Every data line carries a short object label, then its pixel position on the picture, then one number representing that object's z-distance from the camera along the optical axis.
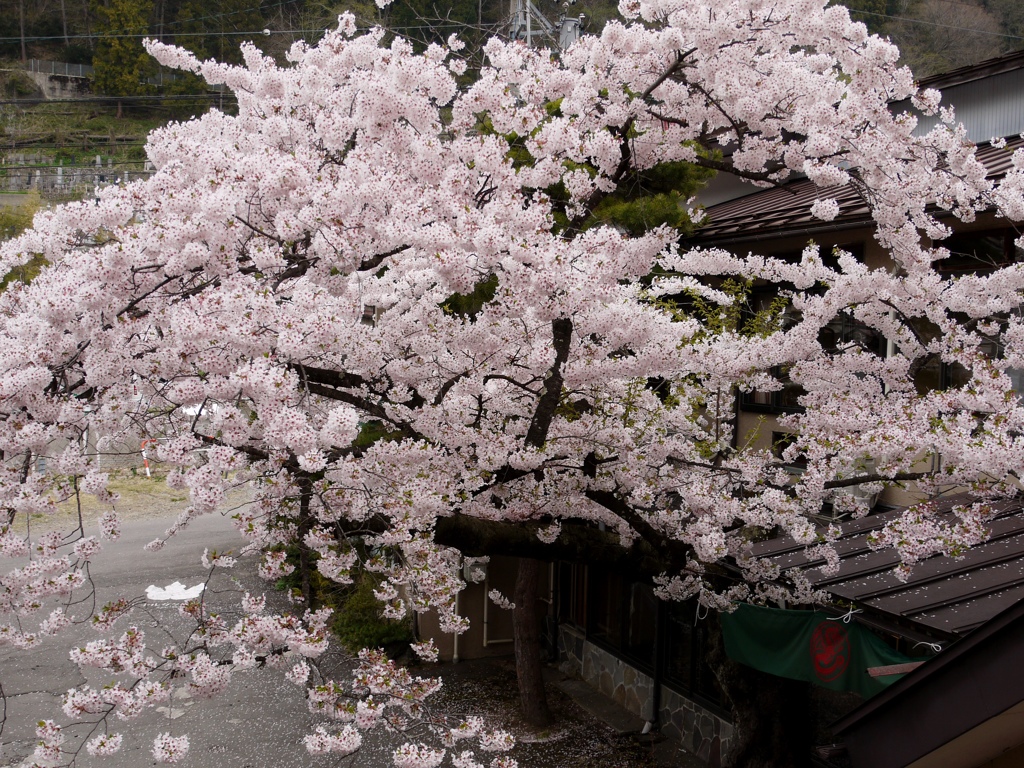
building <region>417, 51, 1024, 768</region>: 5.04
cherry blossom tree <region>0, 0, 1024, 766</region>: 4.14
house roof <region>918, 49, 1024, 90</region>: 9.02
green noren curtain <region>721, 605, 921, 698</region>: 5.42
